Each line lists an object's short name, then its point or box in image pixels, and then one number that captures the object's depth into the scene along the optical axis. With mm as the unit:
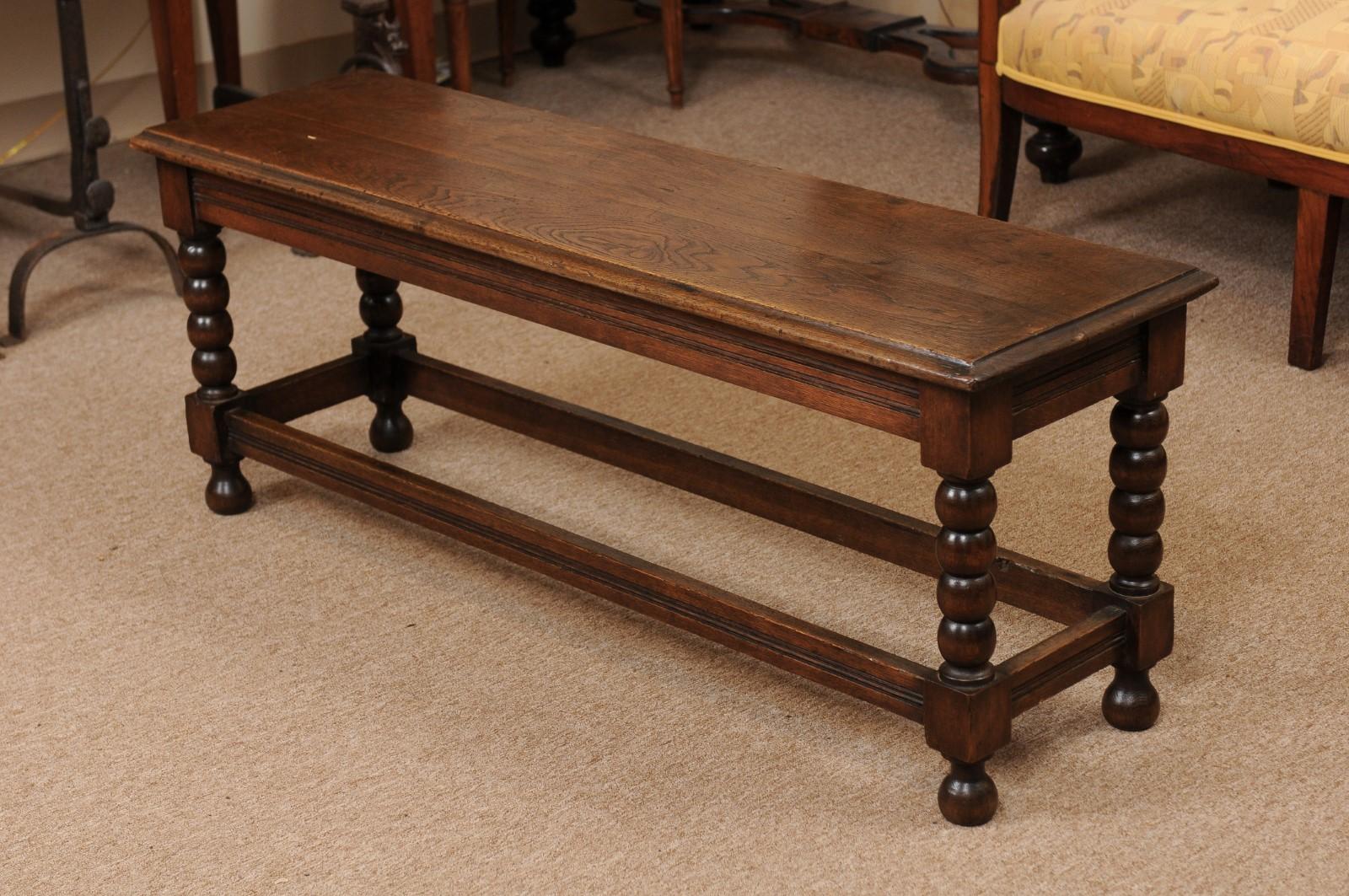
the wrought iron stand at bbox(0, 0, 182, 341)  4366
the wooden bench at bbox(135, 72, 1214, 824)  3047
